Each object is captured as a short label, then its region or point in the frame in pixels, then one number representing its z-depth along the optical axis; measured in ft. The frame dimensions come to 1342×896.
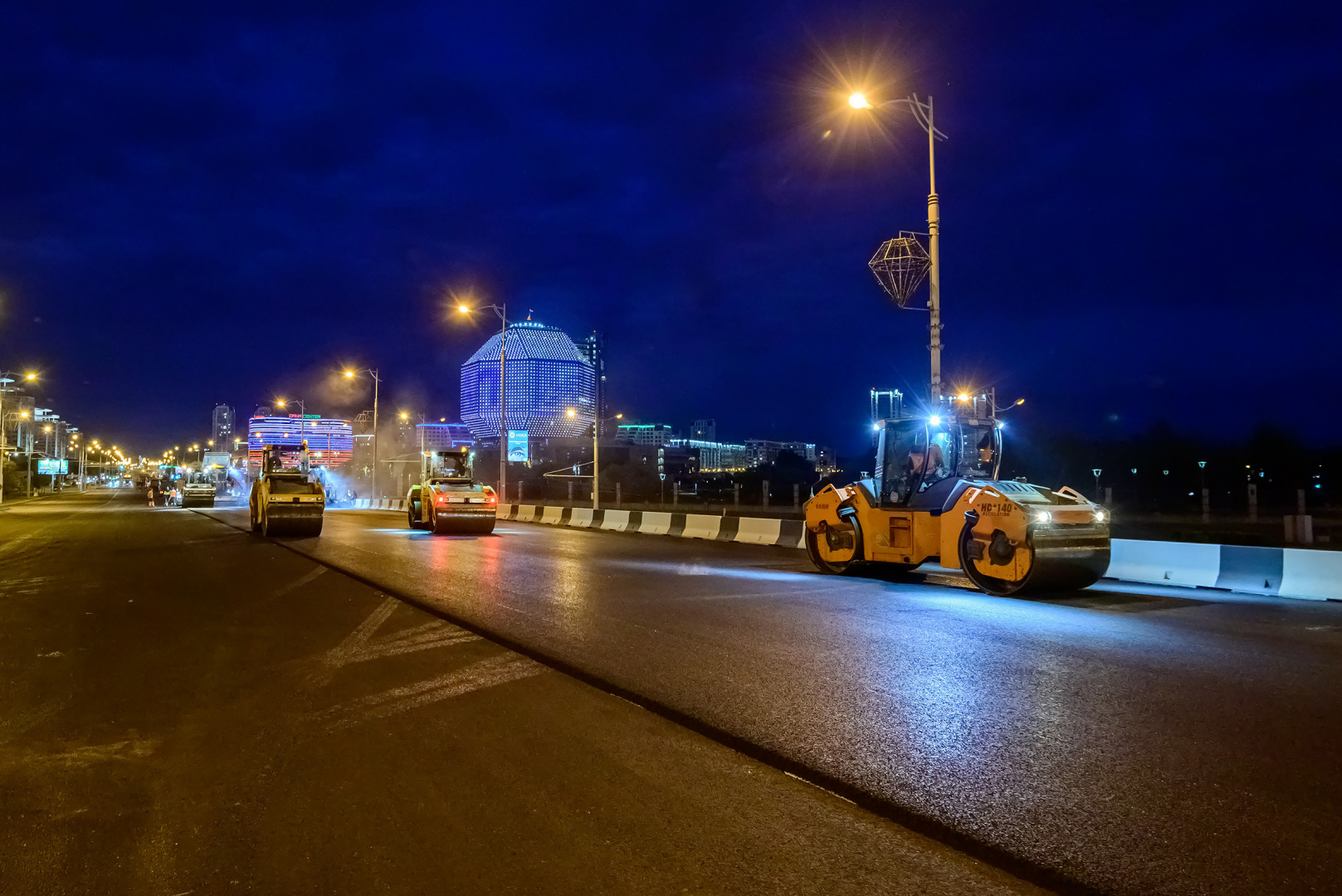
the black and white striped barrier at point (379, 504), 163.03
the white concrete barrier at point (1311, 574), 39.04
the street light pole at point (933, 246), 55.36
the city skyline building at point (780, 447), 545.56
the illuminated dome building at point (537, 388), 513.45
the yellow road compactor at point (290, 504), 80.07
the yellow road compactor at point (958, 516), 38.78
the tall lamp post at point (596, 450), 110.73
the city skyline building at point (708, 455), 626.23
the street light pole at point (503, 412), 124.87
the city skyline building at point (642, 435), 572.10
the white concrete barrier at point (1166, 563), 44.06
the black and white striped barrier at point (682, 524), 72.95
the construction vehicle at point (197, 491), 176.65
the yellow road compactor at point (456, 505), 82.79
